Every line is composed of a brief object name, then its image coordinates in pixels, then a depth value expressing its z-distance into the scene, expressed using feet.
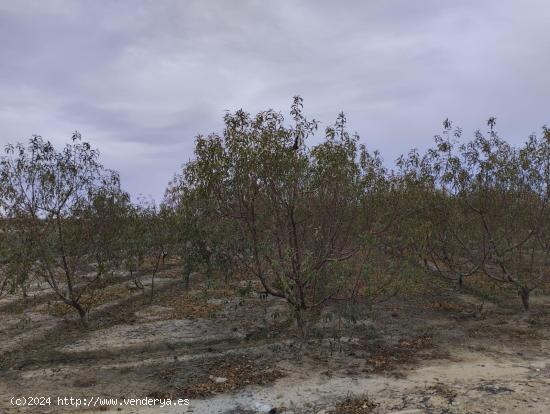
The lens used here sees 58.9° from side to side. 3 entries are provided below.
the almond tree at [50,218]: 41.01
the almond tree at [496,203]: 44.37
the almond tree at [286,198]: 33.45
